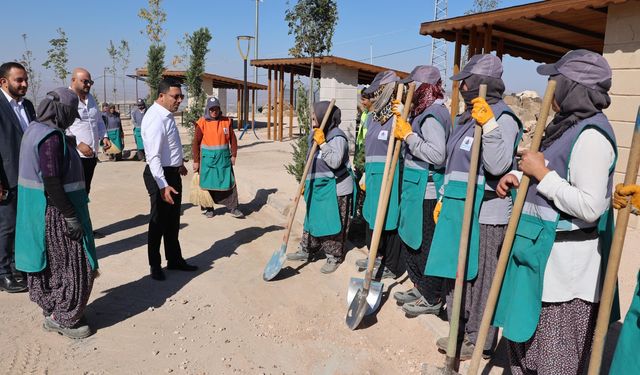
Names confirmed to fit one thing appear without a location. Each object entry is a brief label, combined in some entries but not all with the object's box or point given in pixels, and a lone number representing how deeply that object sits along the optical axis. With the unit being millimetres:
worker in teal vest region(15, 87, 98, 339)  3029
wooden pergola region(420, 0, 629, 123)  5992
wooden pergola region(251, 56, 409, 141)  12984
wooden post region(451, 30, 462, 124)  7941
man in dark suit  4047
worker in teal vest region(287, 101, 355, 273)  4250
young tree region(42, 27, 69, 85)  25750
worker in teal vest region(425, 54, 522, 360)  2578
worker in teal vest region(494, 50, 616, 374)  1929
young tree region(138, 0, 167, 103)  18453
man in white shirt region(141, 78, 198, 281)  4062
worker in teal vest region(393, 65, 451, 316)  3436
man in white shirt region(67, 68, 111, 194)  5180
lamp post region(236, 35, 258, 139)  14469
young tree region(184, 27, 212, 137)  14375
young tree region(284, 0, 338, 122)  15773
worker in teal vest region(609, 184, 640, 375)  1730
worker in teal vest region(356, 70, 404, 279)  3865
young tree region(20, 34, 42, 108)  26084
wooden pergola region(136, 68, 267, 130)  22188
